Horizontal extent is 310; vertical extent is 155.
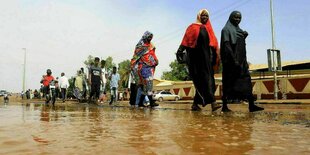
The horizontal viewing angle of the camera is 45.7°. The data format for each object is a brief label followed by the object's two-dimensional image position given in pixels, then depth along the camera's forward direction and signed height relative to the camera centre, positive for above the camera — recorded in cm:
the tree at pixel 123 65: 7480 +749
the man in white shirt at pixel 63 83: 1644 +80
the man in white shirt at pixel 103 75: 1343 +97
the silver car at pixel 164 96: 3941 +52
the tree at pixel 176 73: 6738 +520
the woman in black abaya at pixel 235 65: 568 +55
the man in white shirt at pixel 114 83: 1419 +70
